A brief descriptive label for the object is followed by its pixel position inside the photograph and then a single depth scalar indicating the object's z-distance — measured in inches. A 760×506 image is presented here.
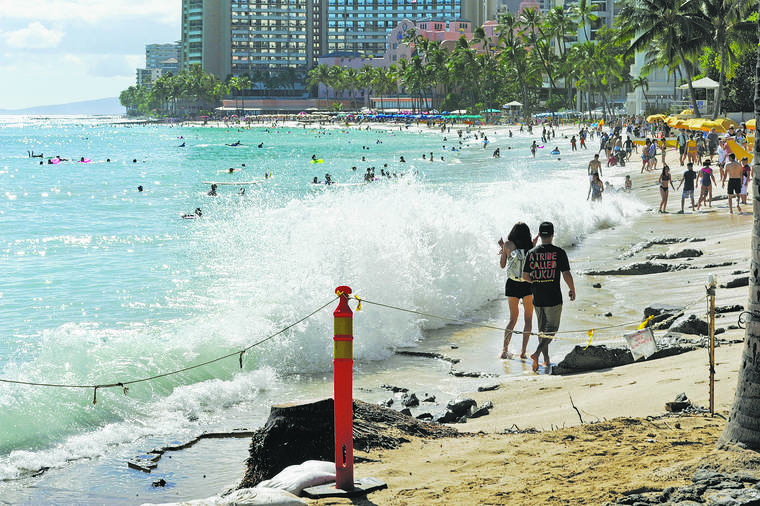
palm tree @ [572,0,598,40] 4543.3
